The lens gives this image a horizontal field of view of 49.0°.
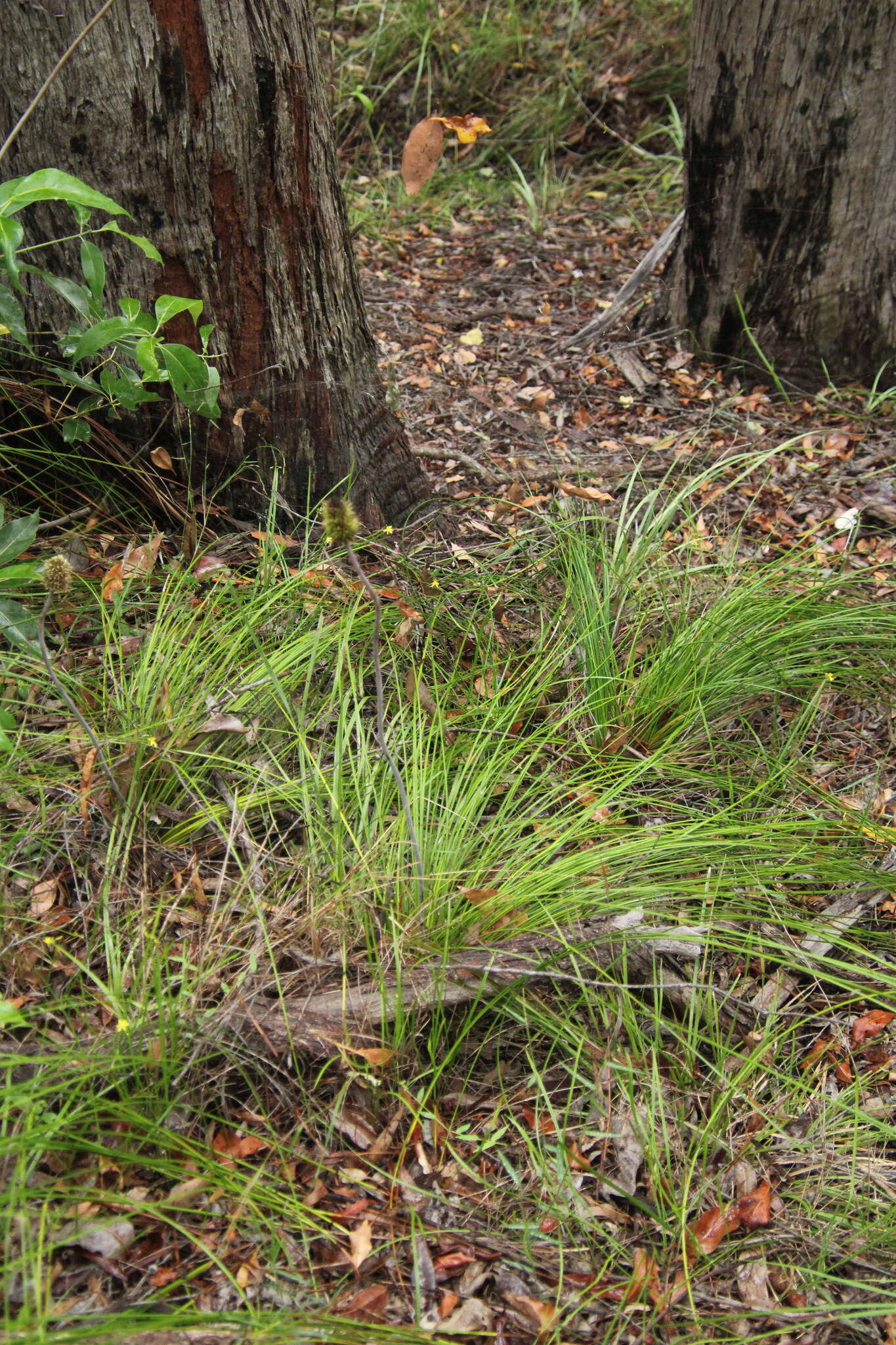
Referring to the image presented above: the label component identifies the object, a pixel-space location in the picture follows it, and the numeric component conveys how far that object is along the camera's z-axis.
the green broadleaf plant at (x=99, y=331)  1.87
